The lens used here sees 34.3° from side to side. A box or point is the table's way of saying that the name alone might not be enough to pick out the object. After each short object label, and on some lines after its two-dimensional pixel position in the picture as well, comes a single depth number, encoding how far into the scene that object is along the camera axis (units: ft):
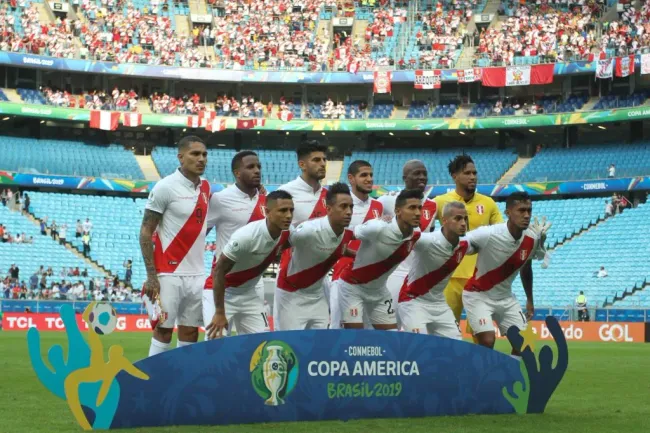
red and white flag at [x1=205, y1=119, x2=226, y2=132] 181.57
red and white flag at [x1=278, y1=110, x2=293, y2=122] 186.50
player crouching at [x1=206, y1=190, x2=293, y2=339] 33.14
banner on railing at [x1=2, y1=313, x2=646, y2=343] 111.65
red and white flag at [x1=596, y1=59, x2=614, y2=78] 166.81
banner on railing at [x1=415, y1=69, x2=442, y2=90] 180.45
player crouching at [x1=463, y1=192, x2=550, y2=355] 38.91
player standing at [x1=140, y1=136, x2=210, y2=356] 36.35
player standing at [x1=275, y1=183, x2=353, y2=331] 34.50
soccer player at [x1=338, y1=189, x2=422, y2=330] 35.91
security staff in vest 117.50
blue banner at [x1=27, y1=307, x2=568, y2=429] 29.94
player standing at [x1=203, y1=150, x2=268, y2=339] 37.91
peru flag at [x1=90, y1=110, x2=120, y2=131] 177.88
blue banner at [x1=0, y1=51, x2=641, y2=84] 173.47
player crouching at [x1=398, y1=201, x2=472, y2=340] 37.76
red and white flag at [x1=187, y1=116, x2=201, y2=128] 182.09
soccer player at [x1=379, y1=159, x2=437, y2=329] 39.47
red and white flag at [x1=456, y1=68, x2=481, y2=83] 179.63
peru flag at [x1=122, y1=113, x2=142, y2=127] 179.11
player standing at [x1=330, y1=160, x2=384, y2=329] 38.83
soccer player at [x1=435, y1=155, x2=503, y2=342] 40.91
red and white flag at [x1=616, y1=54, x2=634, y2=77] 163.94
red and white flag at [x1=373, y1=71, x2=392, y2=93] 182.60
